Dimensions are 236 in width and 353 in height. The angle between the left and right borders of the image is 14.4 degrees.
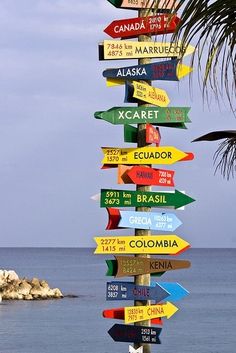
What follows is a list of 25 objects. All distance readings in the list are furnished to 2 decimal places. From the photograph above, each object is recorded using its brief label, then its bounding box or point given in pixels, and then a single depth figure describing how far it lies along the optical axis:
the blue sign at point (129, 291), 15.54
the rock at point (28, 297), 92.72
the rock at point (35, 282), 92.41
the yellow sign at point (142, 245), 15.09
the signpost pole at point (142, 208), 15.49
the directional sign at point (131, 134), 15.70
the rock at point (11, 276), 88.06
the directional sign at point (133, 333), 15.38
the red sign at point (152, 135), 15.34
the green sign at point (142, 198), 15.04
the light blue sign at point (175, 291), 15.39
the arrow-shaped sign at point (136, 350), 15.20
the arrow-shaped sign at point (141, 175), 15.25
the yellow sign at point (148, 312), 15.57
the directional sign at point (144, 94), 15.20
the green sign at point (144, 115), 15.24
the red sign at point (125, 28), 15.27
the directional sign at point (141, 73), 15.06
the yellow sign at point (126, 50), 15.20
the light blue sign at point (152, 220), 15.29
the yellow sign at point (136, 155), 15.24
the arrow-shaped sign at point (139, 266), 15.34
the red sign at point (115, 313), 15.55
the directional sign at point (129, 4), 15.44
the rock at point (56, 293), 96.30
